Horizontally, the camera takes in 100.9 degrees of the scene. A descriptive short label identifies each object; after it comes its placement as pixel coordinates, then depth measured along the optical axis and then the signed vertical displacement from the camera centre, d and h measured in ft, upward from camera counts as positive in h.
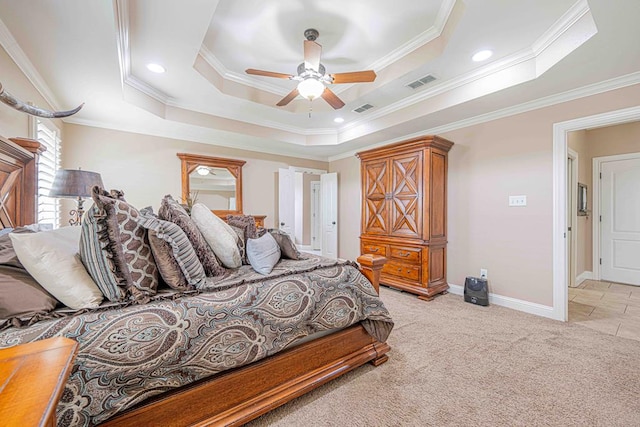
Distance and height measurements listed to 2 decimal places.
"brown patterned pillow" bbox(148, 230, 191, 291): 4.53 -0.87
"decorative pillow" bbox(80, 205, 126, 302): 3.88 -0.69
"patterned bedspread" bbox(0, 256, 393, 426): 3.18 -1.78
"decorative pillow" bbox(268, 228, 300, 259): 7.14 -0.88
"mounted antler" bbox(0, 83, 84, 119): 5.43 +2.41
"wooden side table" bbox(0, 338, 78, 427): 1.39 -1.07
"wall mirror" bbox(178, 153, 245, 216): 13.47 +1.69
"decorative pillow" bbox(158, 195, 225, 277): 5.40 -0.46
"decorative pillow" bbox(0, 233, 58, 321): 3.28 -1.03
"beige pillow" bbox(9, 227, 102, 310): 3.55 -0.78
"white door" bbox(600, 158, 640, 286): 13.01 -0.30
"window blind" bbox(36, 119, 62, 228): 8.41 +1.58
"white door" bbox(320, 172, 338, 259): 18.17 +0.04
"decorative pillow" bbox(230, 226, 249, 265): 7.00 -0.82
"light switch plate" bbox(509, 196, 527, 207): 10.00 +0.51
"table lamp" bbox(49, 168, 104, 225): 7.57 +0.83
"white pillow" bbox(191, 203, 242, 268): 5.96 -0.56
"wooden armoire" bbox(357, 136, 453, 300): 11.18 +0.04
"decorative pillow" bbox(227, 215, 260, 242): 7.53 -0.31
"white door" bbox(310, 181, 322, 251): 23.81 +0.28
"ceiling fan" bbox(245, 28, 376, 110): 7.91 +4.23
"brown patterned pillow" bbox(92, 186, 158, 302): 4.00 -0.50
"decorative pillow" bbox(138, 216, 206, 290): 4.48 -0.73
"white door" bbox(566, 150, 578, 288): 12.45 -0.09
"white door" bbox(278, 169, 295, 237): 16.52 +0.86
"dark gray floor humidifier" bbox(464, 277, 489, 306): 10.33 -3.06
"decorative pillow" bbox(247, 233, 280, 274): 5.85 -0.95
